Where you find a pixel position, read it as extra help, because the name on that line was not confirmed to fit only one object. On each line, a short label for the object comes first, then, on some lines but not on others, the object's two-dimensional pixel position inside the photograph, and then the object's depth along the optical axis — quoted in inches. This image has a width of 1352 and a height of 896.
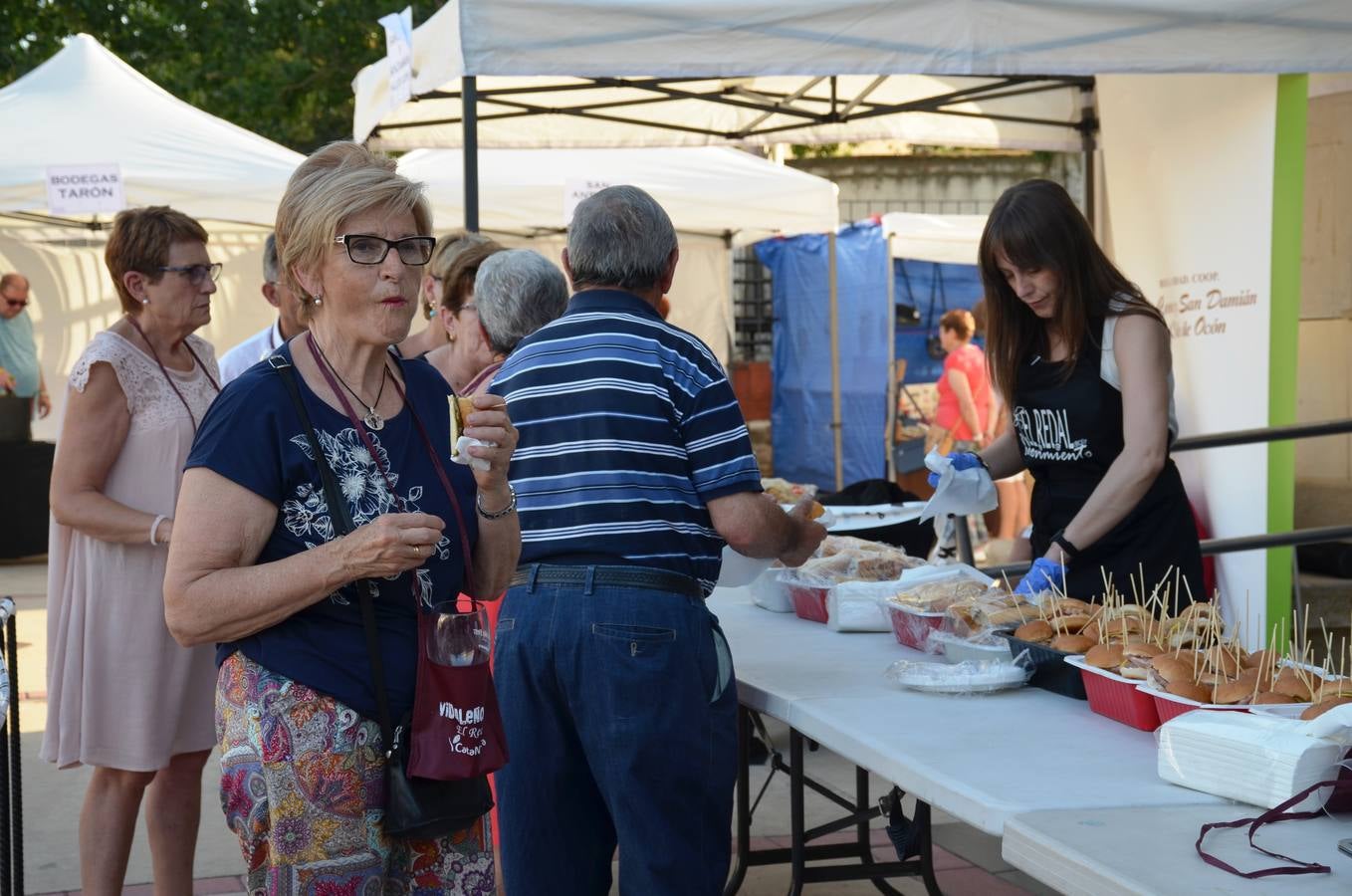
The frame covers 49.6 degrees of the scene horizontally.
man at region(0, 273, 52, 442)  426.9
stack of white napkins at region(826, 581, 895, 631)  137.9
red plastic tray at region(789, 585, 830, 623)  144.9
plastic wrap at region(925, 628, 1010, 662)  112.7
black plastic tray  106.0
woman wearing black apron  132.0
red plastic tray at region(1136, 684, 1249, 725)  90.7
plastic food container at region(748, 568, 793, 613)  153.0
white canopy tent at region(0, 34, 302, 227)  341.4
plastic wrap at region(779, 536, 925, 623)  144.9
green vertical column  189.6
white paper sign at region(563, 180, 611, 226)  273.1
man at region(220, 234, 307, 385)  179.6
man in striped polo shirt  106.0
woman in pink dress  131.9
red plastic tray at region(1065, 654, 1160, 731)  96.4
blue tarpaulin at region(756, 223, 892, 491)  530.0
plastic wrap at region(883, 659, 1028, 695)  107.7
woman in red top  412.5
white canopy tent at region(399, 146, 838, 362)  381.7
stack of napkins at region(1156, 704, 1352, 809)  75.9
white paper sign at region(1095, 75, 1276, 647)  192.5
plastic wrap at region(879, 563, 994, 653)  123.6
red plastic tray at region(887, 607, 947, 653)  123.4
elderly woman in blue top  78.5
